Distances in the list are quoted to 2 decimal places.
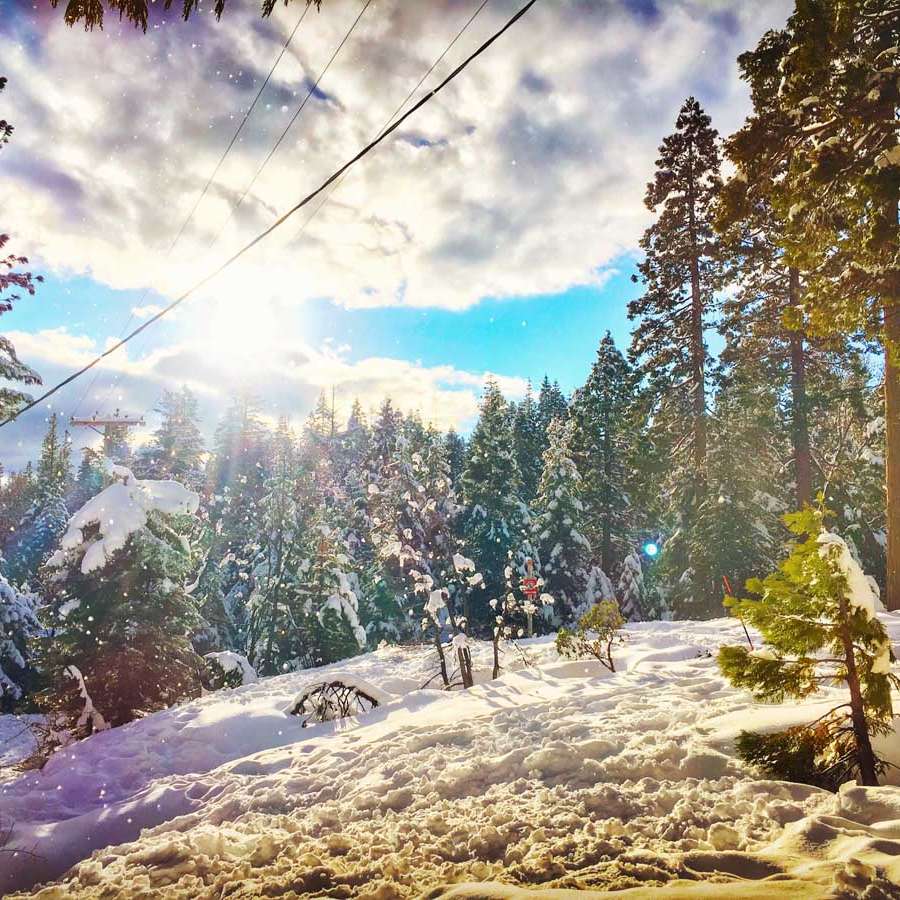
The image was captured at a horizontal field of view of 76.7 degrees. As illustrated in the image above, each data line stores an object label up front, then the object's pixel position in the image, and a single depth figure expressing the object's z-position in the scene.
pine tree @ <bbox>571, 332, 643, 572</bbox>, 33.16
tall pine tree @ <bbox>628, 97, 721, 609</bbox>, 21.75
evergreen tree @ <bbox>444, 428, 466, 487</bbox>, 46.31
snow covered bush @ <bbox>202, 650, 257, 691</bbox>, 17.28
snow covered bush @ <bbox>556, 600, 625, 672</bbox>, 11.81
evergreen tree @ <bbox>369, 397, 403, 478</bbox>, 40.09
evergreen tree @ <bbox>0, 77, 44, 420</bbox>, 13.25
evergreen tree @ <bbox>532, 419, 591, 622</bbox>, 32.03
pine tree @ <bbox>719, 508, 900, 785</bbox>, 4.25
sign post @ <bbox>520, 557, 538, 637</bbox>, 18.41
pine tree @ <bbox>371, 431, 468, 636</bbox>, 27.66
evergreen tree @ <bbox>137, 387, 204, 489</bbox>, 34.81
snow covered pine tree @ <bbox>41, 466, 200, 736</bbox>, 12.02
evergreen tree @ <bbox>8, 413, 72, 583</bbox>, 42.03
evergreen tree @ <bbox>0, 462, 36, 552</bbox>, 46.22
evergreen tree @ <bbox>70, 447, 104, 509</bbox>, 56.05
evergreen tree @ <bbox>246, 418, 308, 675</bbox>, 29.81
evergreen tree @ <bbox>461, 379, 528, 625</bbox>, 33.44
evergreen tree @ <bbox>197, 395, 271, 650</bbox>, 34.88
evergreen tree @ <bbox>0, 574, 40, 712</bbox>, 18.62
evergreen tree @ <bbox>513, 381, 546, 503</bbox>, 42.21
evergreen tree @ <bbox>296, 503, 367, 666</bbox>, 28.73
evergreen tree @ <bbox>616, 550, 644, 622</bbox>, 30.84
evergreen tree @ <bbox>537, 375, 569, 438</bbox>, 47.00
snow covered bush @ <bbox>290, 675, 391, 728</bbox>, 10.39
